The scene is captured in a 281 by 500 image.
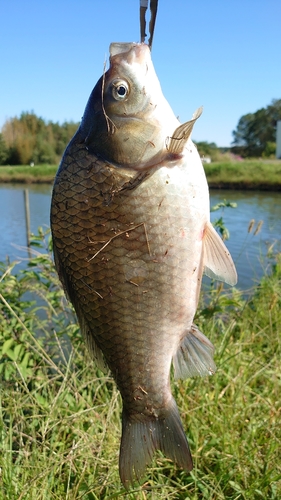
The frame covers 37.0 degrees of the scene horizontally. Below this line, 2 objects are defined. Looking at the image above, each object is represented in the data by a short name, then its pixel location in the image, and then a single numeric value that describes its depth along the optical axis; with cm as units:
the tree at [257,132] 5700
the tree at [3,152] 6294
